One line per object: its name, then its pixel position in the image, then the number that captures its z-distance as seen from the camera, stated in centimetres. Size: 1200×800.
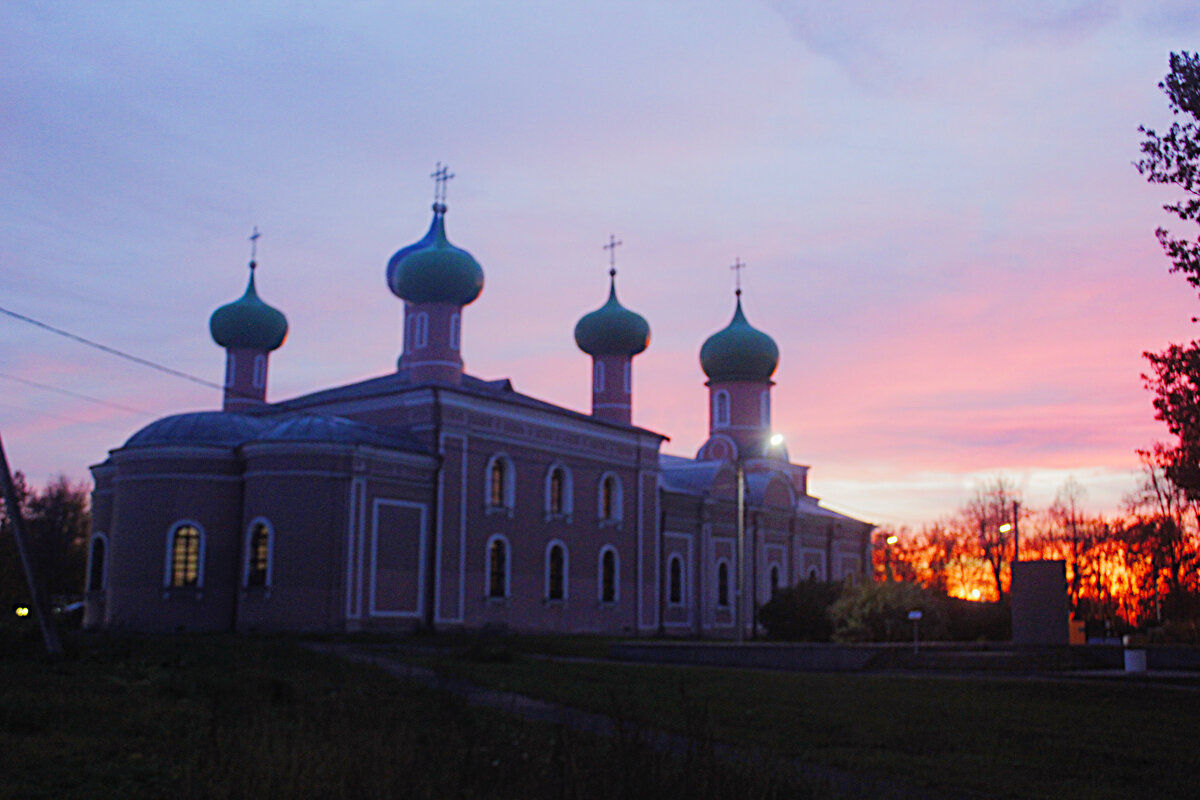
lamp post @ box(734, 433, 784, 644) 2706
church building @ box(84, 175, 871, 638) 2923
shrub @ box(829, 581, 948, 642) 2622
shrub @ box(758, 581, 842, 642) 3014
